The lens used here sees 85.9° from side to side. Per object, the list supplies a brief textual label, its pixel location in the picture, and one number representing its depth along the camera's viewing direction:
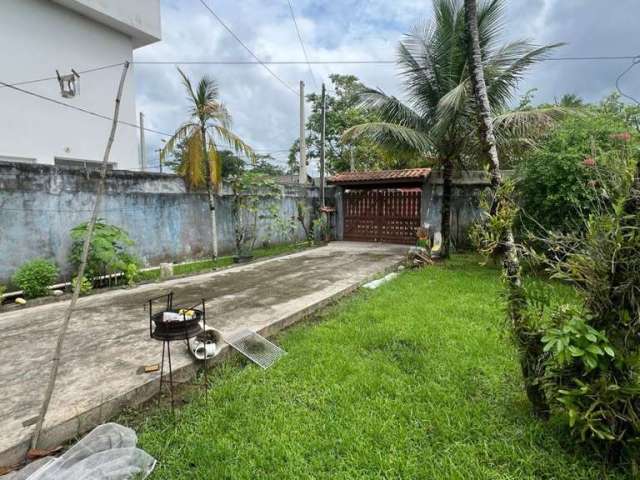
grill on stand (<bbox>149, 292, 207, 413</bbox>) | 2.16
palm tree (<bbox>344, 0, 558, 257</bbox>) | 6.64
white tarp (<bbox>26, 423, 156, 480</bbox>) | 1.57
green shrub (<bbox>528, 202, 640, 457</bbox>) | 1.61
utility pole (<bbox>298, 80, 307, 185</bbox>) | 13.25
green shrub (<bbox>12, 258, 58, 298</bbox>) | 4.68
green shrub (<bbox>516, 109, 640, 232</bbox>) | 5.57
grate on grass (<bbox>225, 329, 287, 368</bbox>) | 3.06
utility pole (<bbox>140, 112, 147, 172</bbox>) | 17.59
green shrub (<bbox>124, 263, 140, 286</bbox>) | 5.57
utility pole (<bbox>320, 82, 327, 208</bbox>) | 11.18
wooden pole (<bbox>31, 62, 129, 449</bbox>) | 1.80
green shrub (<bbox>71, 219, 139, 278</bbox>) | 5.17
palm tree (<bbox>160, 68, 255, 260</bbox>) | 7.11
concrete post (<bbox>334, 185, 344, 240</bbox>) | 12.29
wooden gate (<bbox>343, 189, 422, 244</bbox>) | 11.12
